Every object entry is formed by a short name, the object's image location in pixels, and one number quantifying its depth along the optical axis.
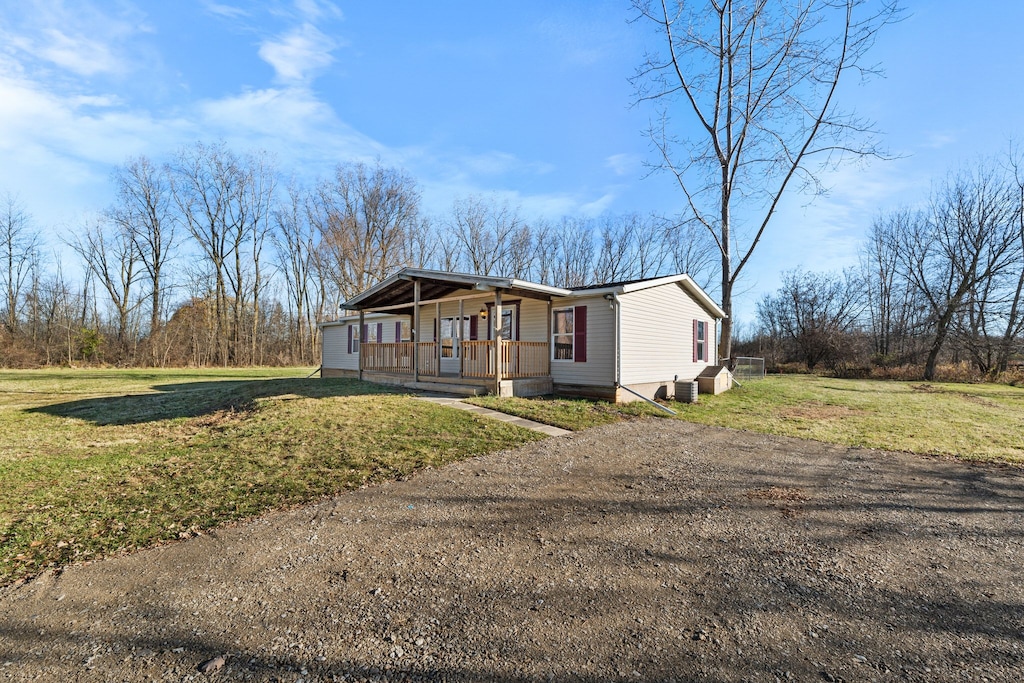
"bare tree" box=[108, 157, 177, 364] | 29.59
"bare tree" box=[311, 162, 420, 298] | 30.00
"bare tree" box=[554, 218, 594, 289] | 35.41
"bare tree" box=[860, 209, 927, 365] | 27.18
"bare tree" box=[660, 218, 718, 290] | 34.25
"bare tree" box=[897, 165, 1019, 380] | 22.66
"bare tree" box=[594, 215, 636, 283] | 35.09
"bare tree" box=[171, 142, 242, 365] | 31.23
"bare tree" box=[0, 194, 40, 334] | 27.09
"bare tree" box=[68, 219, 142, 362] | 29.16
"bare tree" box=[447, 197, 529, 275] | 33.19
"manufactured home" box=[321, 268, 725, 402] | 11.40
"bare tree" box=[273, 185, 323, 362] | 35.06
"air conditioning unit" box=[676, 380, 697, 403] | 12.62
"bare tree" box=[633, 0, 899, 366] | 16.33
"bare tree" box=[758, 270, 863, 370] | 25.30
